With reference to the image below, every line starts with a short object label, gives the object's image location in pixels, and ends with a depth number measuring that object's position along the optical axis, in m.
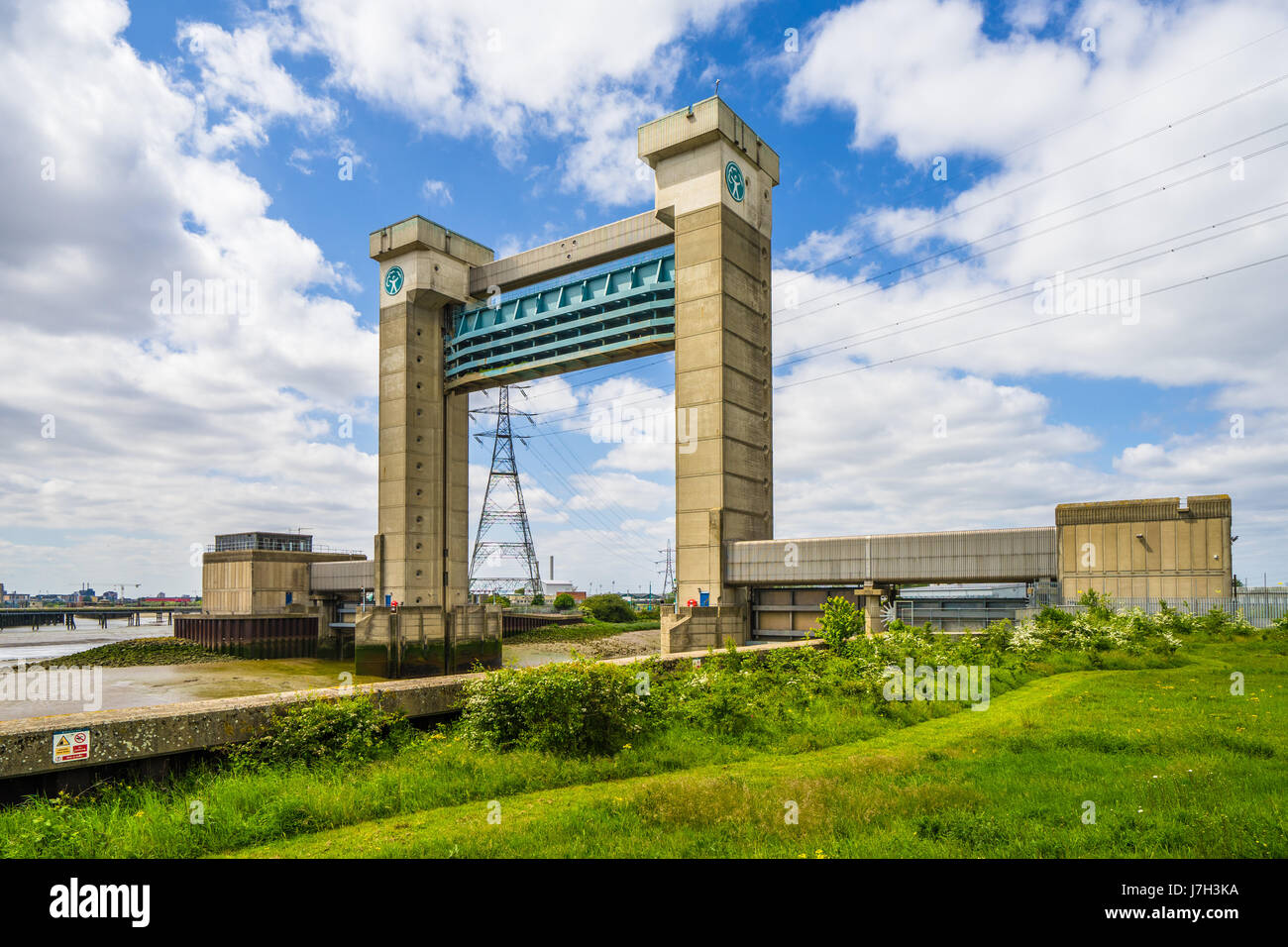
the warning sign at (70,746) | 8.59
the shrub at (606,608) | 111.50
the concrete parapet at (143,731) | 8.37
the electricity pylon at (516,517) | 111.09
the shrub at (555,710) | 11.38
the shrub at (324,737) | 10.10
